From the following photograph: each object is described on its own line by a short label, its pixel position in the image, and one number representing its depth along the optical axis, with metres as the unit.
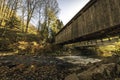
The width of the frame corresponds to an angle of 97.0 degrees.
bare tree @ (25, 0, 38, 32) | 11.20
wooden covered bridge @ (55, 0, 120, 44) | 2.75
